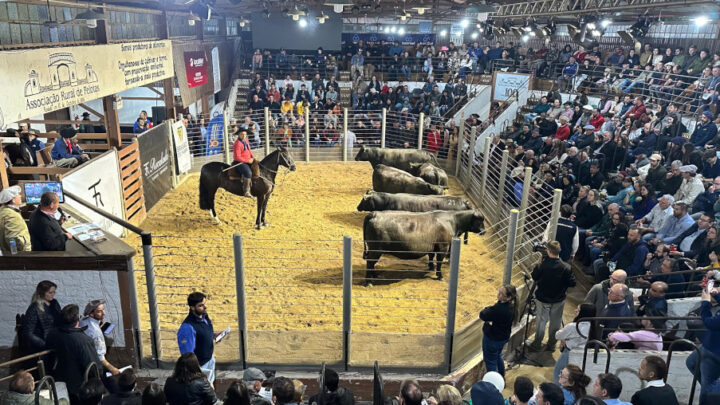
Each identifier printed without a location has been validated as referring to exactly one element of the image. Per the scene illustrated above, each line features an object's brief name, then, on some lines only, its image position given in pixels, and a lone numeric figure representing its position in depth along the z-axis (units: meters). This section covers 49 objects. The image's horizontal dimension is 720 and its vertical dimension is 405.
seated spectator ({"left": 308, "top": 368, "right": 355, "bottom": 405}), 4.27
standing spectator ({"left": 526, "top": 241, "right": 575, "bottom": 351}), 6.59
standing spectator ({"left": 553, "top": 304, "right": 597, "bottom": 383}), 5.57
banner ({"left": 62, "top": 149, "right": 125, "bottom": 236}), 8.95
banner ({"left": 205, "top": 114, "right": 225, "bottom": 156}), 15.87
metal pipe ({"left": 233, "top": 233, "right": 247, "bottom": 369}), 5.88
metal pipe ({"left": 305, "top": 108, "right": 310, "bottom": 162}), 16.38
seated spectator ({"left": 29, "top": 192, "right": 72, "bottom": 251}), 5.97
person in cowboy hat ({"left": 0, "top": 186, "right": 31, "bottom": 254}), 5.86
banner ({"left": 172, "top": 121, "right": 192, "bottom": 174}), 13.86
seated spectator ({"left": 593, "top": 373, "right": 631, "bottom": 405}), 4.29
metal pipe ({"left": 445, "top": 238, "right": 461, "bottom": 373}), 6.03
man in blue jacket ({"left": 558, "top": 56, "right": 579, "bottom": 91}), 18.92
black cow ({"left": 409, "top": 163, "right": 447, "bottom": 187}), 13.14
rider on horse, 11.18
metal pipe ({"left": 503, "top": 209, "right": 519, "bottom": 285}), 6.89
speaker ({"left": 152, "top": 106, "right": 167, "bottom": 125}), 20.05
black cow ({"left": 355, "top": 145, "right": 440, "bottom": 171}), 14.76
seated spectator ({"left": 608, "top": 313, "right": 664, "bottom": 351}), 5.61
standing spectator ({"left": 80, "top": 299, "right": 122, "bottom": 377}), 5.20
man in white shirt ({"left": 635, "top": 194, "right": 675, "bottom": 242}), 8.64
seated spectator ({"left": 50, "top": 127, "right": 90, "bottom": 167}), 9.48
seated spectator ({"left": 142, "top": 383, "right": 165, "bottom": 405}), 4.04
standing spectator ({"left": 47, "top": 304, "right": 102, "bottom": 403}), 4.80
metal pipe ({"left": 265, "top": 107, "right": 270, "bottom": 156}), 16.04
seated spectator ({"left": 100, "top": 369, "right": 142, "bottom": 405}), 4.15
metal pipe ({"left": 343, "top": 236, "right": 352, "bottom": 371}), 6.01
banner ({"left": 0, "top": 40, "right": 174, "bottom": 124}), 7.68
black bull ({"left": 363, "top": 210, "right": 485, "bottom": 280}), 8.94
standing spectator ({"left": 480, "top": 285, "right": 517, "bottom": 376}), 5.76
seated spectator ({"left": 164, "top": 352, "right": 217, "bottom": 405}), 4.28
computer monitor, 7.17
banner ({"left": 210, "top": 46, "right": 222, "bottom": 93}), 21.56
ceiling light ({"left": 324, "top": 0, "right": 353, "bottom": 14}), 18.22
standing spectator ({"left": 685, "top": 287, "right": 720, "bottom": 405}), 5.04
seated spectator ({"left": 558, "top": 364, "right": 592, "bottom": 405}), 4.46
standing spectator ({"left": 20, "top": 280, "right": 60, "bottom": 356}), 5.05
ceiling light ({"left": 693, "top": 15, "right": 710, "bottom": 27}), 14.27
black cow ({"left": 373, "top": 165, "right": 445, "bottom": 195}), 12.35
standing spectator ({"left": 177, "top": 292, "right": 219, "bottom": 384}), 5.08
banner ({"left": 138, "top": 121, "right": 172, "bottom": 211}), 11.98
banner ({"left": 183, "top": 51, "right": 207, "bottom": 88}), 18.06
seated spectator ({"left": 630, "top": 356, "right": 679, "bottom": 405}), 4.29
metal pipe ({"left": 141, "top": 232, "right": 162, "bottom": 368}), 5.88
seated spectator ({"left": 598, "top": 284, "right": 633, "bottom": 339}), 5.95
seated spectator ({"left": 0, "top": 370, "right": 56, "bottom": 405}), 4.25
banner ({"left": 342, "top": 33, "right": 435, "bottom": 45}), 37.34
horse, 11.22
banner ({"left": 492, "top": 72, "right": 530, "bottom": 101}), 19.94
